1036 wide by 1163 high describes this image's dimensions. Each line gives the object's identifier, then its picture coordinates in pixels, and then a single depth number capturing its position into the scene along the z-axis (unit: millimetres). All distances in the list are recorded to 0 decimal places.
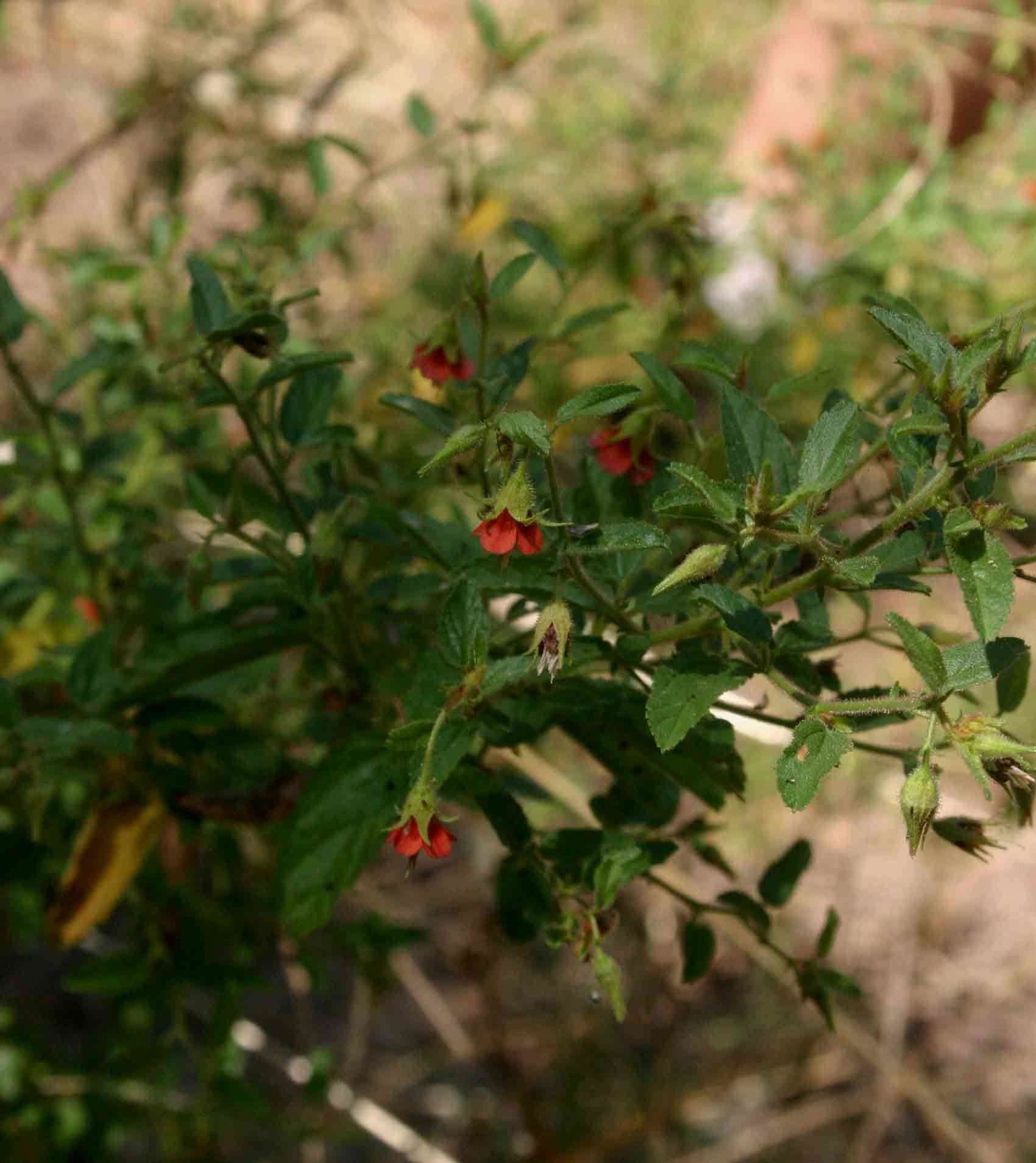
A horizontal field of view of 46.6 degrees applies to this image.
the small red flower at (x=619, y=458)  648
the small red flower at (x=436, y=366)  706
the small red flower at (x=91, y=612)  937
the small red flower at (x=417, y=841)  543
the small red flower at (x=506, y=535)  496
